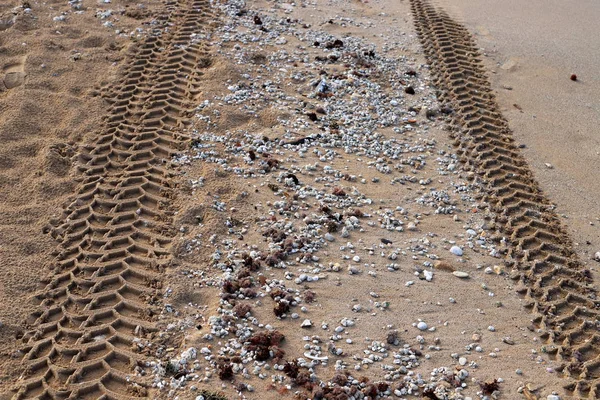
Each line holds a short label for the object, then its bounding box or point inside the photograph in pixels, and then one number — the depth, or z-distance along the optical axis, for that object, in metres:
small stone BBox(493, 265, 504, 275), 5.33
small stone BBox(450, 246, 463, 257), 5.45
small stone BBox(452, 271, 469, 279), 5.25
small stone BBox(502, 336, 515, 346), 4.72
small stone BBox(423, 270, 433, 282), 5.17
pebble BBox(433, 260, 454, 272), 5.30
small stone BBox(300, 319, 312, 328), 4.70
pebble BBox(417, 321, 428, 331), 4.75
